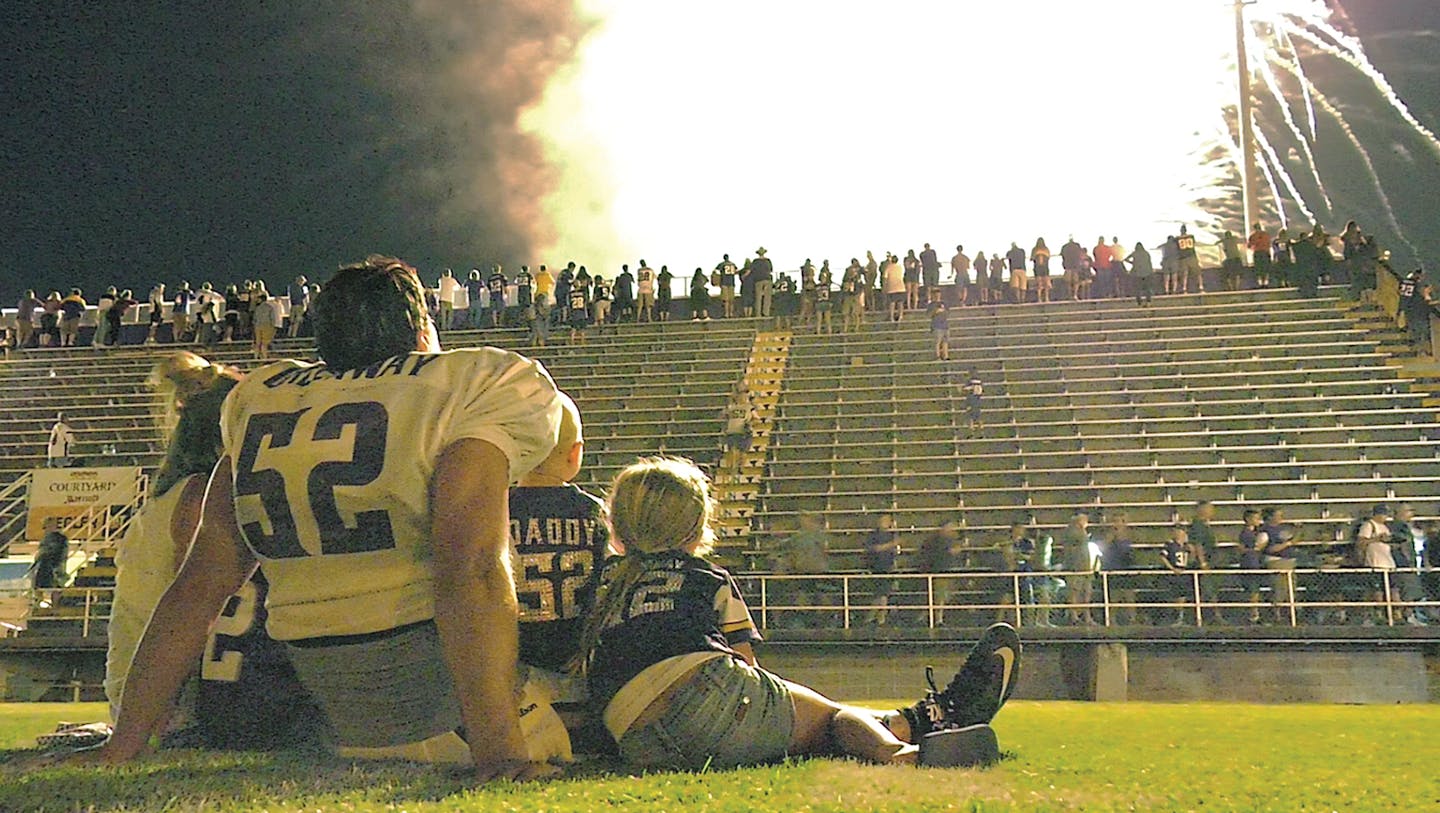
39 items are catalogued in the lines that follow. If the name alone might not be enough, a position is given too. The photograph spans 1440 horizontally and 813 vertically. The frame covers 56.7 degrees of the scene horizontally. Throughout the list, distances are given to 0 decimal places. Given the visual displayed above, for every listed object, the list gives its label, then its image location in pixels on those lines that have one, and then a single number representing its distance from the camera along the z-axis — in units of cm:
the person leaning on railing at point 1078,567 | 1339
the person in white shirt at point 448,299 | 2388
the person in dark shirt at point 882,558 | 1400
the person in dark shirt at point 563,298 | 2338
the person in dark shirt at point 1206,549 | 1320
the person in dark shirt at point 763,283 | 2292
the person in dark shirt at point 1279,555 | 1295
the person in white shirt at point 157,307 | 2489
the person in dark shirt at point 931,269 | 2253
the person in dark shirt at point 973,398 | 1847
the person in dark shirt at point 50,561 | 1515
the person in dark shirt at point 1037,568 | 1349
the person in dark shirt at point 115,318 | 2475
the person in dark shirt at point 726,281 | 2353
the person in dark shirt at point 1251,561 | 1309
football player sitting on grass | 283
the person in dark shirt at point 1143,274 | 2131
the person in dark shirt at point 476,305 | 2377
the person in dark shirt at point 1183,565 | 1325
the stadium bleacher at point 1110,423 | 1600
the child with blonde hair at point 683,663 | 351
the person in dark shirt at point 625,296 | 2341
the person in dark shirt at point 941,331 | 2044
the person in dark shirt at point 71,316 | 2494
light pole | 2589
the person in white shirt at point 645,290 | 2353
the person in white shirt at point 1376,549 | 1288
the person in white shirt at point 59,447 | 1903
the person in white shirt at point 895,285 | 2239
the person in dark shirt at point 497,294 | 2377
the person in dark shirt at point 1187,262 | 2183
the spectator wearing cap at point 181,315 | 2450
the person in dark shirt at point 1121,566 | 1347
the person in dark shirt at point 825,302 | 2227
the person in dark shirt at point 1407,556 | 1273
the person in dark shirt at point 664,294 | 2381
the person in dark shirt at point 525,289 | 2345
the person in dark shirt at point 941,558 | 1383
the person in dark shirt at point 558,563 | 355
